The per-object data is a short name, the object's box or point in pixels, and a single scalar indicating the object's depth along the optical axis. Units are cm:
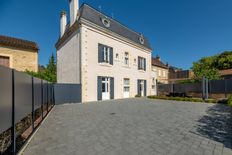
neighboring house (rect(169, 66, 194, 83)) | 2416
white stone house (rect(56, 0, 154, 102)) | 946
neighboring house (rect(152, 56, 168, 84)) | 2119
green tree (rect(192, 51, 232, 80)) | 2095
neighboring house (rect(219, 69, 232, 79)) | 1847
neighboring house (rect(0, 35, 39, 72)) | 1105
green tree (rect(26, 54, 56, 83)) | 1552
